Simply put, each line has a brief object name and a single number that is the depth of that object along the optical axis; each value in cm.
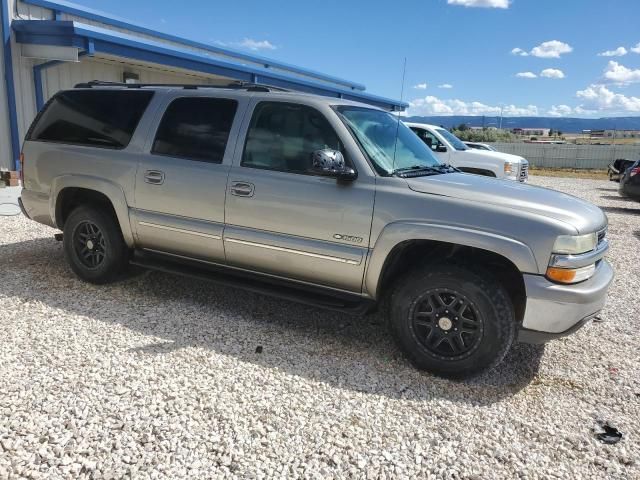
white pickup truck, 1212
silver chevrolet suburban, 336
